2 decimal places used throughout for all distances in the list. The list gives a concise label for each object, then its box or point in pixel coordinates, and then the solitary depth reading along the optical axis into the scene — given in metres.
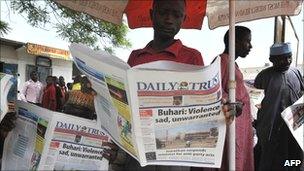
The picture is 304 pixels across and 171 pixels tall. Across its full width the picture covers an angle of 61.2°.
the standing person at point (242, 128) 1.50
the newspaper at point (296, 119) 1.29
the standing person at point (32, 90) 5.99
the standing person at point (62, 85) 6.17
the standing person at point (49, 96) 5.68
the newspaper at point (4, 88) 1.27
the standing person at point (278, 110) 2.49
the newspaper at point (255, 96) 2.63
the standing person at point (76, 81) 4.32
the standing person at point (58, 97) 5.75
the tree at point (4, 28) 2.92
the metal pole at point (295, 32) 3.57
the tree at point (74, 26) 3.03
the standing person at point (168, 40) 1.26
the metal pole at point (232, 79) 1.16
